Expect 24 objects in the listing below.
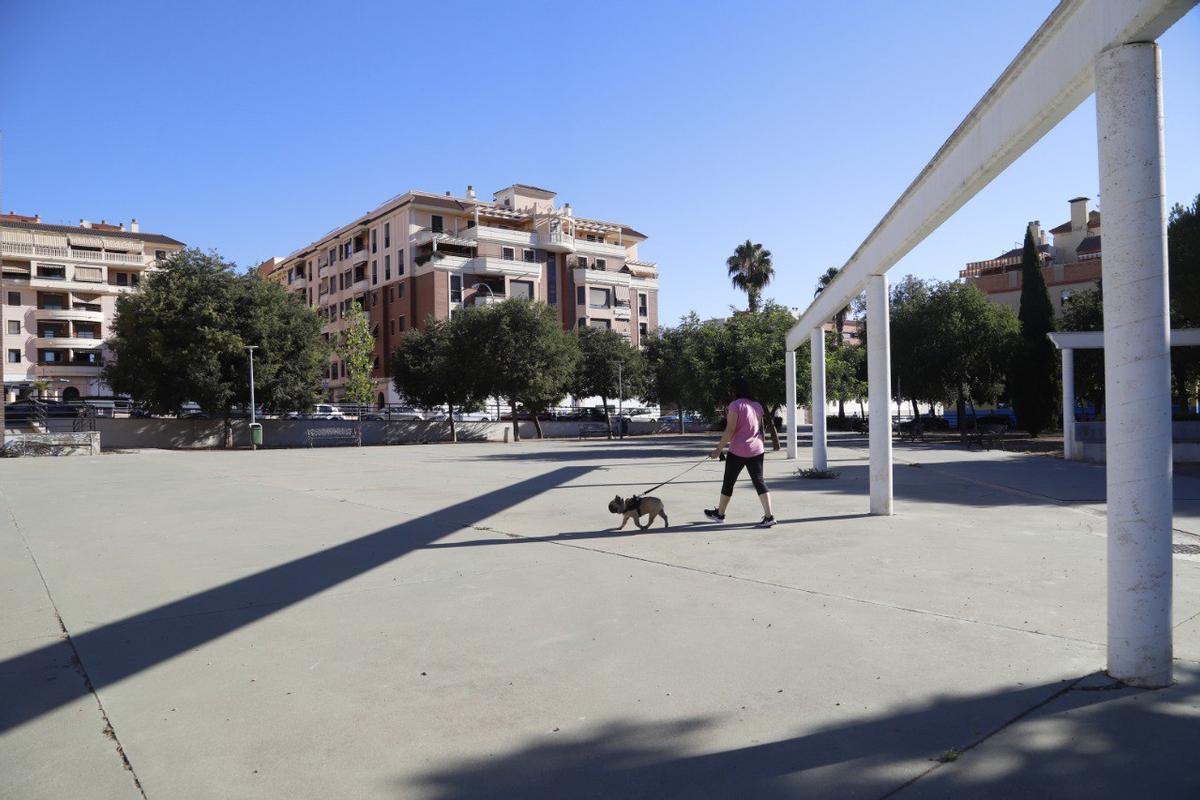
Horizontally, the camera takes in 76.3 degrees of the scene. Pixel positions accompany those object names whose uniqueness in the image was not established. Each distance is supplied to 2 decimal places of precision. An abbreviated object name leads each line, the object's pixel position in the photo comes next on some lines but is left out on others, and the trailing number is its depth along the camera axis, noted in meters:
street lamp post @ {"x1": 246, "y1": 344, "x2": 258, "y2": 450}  33.18
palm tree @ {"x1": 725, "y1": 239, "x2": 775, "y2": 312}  56.69
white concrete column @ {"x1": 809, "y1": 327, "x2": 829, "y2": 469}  13.88
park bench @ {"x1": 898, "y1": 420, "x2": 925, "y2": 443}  33.42
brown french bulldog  8.59
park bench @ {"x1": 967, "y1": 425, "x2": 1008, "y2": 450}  28.89
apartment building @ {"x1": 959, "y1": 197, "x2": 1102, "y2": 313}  53.59
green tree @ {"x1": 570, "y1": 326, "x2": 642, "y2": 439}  53.22
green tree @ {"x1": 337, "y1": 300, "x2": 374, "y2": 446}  49.88
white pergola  3.62
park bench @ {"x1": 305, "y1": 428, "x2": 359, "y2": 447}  38.62
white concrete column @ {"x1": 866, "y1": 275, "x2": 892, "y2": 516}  9.38
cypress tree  35.03
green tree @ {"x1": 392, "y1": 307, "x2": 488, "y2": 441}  41.44
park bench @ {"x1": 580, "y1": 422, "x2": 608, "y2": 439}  50.06
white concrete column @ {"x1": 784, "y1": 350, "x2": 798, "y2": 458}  18.16
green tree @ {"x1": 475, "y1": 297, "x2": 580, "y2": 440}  40.31
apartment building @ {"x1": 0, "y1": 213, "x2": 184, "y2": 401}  63.94
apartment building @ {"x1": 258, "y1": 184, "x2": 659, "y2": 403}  60.38
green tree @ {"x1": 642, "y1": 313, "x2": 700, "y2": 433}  44.30
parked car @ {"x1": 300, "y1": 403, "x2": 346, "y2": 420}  41.63
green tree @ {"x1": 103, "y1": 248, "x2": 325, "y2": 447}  34.09
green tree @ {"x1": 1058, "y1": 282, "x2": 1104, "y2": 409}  34.17
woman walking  8.57
